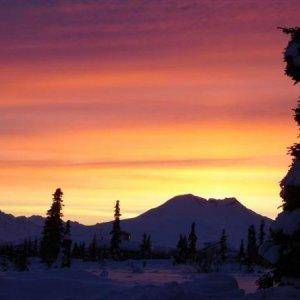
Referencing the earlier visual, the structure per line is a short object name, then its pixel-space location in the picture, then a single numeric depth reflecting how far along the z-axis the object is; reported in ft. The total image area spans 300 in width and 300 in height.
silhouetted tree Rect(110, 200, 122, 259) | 351.91
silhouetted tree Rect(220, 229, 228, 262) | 426.55
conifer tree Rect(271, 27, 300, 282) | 61.00
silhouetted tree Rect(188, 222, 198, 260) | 430.61
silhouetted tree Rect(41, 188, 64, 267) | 237.66
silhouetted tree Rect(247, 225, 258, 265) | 383.53
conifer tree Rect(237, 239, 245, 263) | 449.52
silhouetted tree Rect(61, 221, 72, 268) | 236.94
